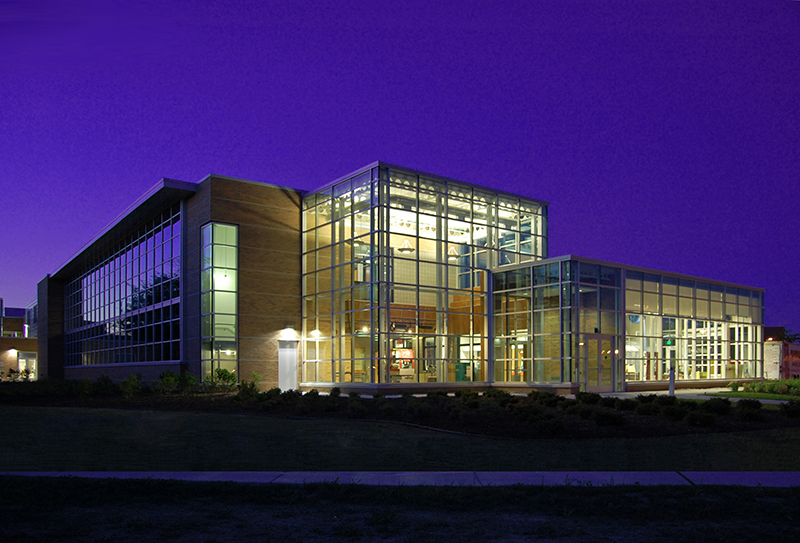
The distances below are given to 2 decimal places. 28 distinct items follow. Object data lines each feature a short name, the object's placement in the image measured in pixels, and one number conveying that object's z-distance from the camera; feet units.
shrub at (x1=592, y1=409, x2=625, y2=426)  44.42
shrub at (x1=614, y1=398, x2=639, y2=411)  53.52
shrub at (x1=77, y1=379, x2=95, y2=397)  77.80
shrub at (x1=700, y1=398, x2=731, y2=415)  50.62
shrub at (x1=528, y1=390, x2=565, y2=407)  57.77
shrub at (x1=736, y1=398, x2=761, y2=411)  49.39
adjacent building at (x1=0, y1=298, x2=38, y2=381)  248.52
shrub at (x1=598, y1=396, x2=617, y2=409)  56.29
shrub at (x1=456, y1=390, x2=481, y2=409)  55.46
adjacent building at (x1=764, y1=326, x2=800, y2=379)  122.21
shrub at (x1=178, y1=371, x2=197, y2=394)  76.95
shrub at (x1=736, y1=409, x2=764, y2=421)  48.11
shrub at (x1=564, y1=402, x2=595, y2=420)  48.14
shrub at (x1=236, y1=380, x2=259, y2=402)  64.51
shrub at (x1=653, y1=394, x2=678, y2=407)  54.49
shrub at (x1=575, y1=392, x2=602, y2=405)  58.95
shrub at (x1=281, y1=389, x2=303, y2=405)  62.39
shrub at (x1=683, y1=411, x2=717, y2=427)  45.04
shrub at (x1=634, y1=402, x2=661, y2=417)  50.93
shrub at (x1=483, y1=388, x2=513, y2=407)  57.20
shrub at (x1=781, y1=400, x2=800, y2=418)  50.42
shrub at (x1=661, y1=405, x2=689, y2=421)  48.39
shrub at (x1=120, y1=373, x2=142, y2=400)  68.85
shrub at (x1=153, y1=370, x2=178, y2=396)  73.51
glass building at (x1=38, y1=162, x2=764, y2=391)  85.25
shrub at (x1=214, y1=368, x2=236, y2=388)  83.13
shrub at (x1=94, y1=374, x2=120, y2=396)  83.20
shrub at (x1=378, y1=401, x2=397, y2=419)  50.94
